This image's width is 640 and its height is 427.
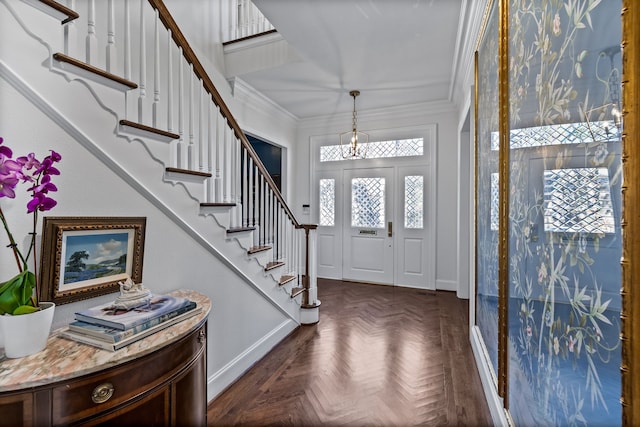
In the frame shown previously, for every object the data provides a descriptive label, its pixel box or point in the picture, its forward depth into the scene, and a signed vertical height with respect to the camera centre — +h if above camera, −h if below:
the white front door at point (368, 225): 5.12 -0.11
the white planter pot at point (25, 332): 0.98 -0.39
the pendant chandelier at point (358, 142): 5.12 +1.32
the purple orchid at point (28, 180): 0.96 +0.12
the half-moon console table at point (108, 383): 0.89 -0.56
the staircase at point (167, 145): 1.34 +0.41
